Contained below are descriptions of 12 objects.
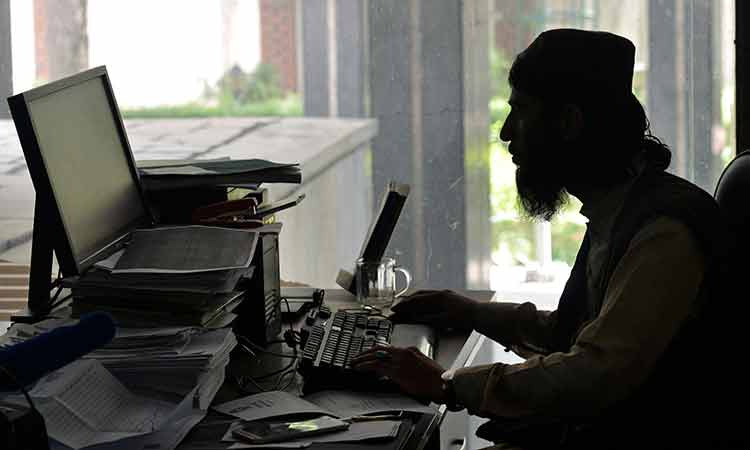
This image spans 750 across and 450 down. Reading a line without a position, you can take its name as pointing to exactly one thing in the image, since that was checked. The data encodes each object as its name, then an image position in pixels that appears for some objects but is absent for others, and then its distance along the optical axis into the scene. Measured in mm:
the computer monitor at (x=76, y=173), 3323
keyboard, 3367
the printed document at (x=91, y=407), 3040
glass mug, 3962
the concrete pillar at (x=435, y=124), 5752
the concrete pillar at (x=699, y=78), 5401
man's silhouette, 3226
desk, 3157
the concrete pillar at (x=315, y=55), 6771
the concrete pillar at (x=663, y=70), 5492
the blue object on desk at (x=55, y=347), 2809
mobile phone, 3117
